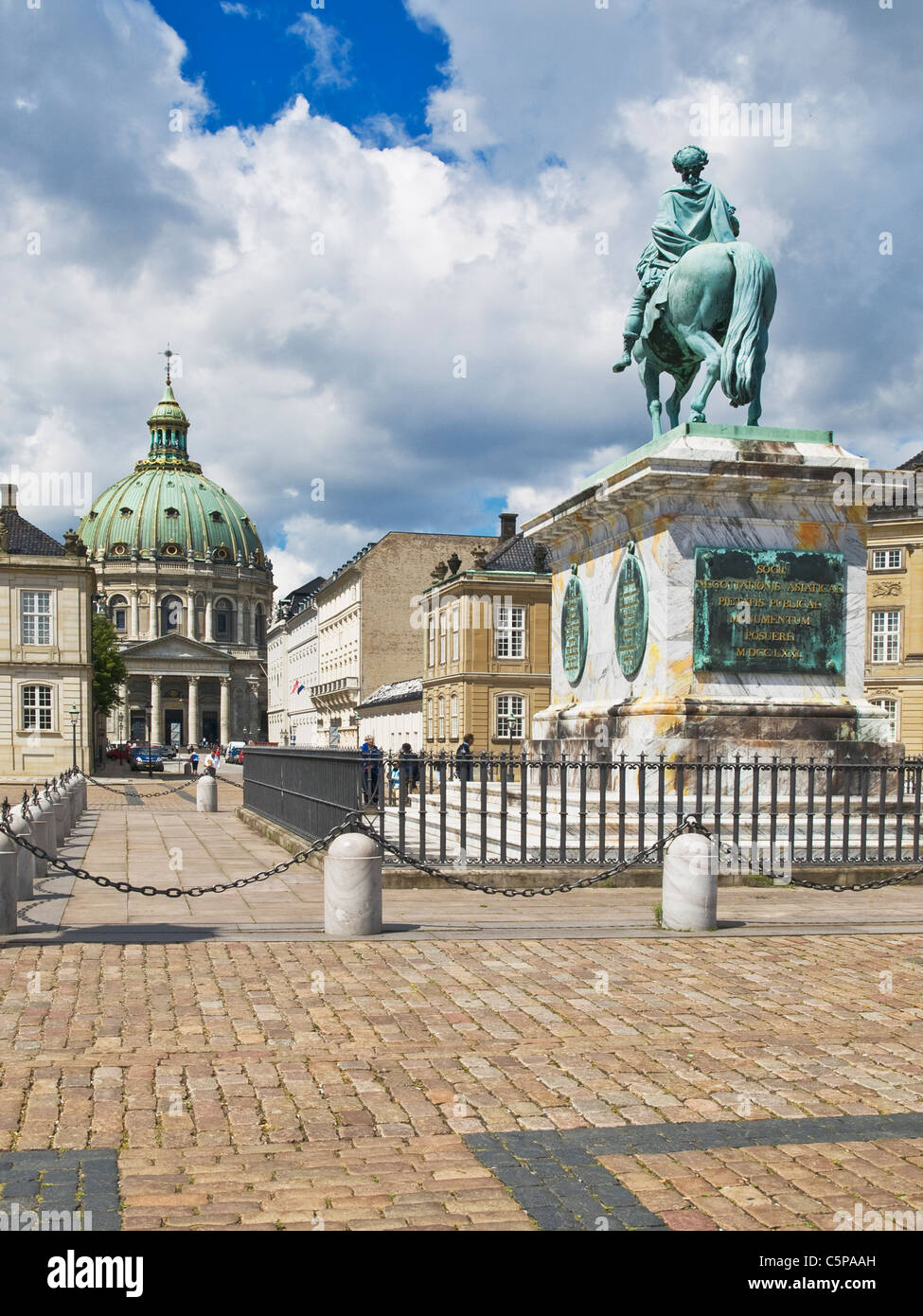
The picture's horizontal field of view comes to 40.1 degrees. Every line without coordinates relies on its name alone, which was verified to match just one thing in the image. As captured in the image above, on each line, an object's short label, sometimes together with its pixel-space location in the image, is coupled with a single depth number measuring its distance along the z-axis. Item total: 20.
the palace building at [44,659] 63.19
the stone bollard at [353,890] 10.12
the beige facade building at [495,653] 54.31
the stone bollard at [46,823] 15.38
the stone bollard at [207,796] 30.64
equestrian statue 16.66
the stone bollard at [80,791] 29.85
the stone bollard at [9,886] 9.88
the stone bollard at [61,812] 19.34
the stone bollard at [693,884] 10.59
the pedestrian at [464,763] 13.29
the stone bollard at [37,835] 14.41
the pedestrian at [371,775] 13.77
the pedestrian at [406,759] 13.27
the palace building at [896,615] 50.41
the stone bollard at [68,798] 22.72
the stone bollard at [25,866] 12.23
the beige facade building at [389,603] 81.56
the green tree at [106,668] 96.94
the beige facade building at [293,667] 117.19
